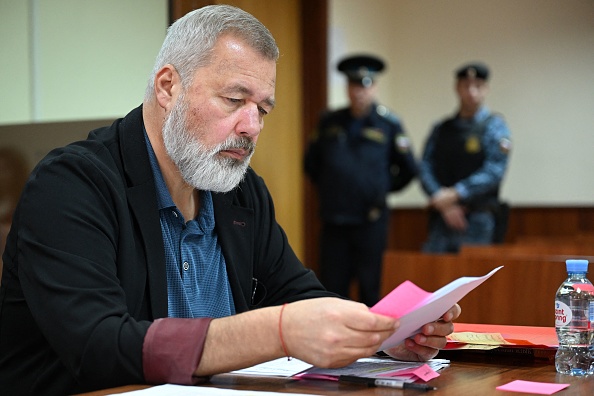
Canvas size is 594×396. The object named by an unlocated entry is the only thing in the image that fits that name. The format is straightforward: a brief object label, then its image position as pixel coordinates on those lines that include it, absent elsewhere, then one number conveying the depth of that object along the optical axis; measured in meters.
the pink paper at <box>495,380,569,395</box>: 2.39
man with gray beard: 2.41
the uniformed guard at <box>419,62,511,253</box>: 6.71
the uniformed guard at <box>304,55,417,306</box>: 6.64
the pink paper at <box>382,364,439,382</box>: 2.46
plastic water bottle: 2.56
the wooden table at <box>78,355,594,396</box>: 2.37
